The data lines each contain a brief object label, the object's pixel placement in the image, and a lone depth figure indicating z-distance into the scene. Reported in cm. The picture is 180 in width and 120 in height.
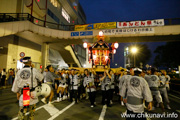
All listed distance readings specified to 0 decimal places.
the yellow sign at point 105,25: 1462
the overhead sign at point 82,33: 1513
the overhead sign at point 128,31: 1368
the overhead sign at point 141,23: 1359
